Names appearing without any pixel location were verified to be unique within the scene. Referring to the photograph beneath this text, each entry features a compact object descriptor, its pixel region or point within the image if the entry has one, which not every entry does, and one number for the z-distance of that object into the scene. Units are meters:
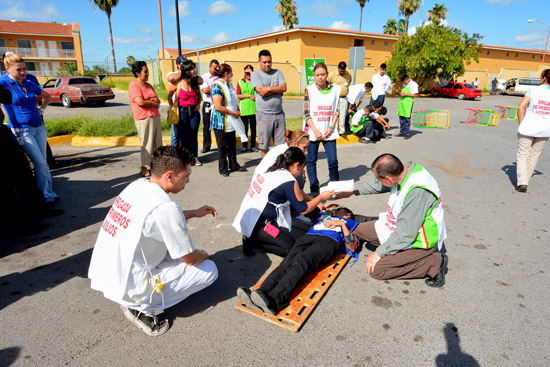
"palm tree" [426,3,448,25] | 40.91
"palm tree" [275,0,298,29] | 42.62
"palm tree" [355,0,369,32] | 46.84
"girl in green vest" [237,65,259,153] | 7.54
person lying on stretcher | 2.58
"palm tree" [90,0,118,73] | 41.50
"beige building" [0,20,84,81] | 38.44
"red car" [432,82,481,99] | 26.18
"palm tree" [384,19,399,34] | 45.78
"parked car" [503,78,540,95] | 30.24
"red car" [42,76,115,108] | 16.55
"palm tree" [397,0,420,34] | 42.00
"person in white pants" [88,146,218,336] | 2.17
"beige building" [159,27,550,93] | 29.19
